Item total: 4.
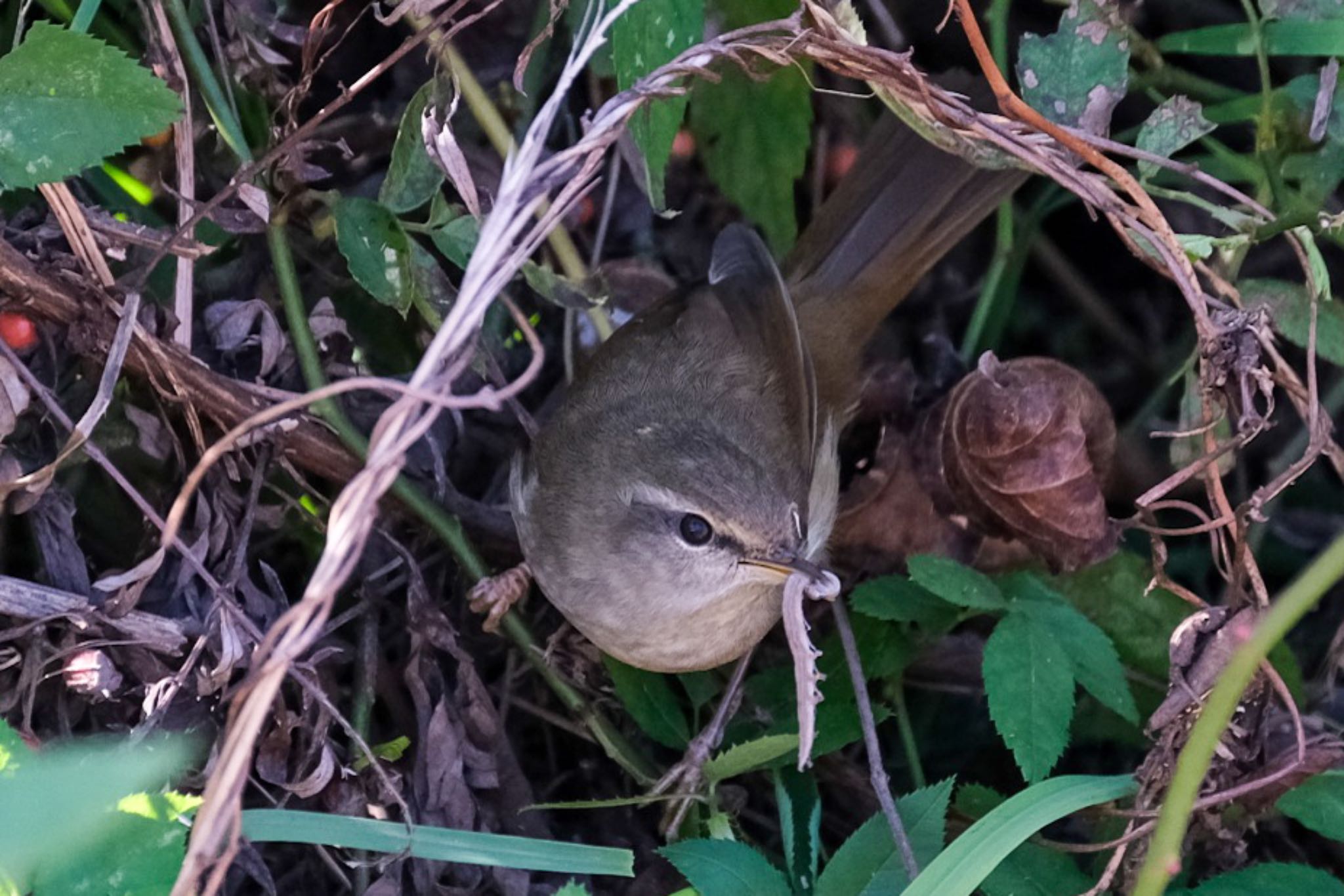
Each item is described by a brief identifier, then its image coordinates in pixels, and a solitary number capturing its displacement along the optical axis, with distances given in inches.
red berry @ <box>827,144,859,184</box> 152.2
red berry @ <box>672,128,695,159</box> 147.8
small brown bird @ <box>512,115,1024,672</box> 111.9
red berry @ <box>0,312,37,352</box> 102.3
